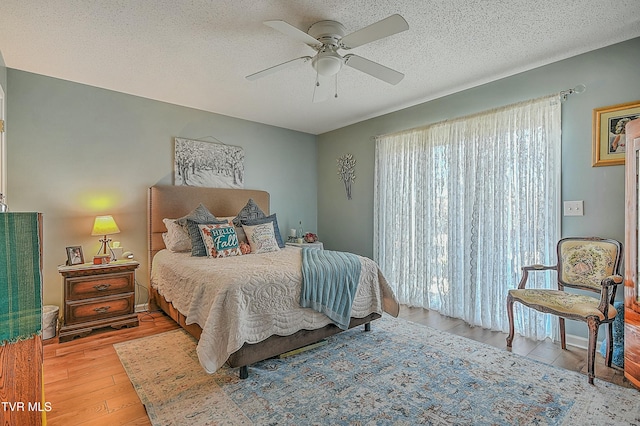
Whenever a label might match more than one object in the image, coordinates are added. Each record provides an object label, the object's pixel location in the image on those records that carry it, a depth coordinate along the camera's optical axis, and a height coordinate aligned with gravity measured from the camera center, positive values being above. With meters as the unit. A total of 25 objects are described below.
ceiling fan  2.00 +1.14
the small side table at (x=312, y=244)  4.80 -0.60
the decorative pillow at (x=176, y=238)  3.66 -0.36
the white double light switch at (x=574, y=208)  2.77 -0.04
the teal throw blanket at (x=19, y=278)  1.07 -0.24
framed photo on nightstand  3.18 -0.49
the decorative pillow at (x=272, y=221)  3.95 -0.20
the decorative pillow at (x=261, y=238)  3.70 -0.38
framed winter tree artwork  4.18 +0.60
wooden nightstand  2.99 -0.90
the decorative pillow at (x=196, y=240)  3.40 -0.36
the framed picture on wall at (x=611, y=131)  2.54 +0.60
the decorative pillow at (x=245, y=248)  3.57 -0.48
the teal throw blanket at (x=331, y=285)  2.54 -0.67
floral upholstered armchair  2.22 -0.70
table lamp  3.27 -0.19
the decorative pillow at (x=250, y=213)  4.11 -0.09
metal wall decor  5.05 +0.58
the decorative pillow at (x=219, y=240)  3.32 -0.36
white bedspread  2.14 -0.73
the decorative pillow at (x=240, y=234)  3.79 -0.34
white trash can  2.98 -1.09
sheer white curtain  2.97 -0.06
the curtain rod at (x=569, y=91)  2.77 +1.01
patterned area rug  1.84 -1.24
